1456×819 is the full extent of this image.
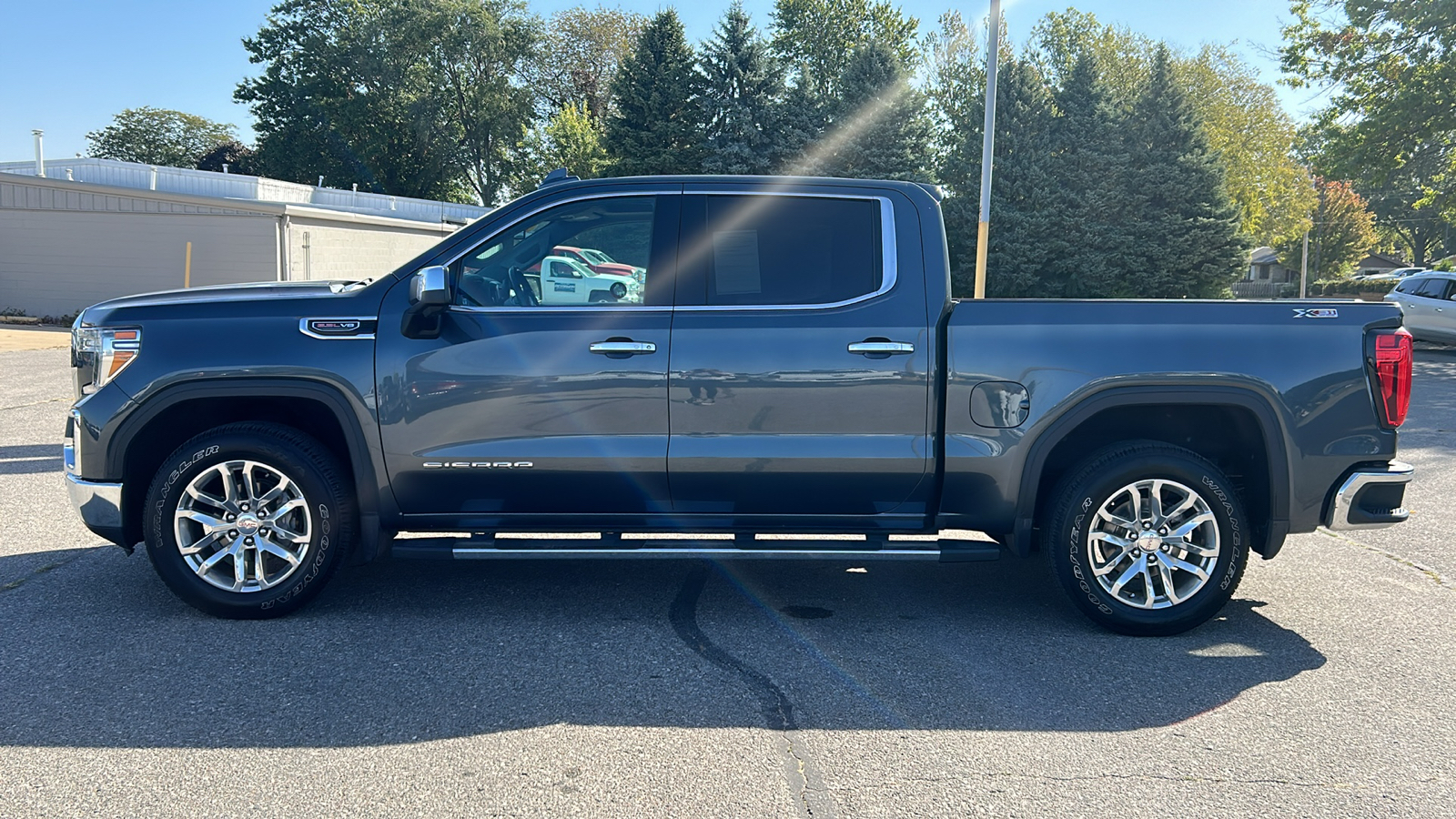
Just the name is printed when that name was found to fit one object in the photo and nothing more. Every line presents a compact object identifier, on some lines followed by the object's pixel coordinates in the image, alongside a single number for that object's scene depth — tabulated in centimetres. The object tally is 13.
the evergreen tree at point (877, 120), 3578
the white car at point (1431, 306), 2077
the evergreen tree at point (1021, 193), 3431
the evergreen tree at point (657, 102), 3797
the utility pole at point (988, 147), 1706
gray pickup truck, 454
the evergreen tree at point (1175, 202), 3384
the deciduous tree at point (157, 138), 7225
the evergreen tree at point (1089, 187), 3434
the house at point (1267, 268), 7888
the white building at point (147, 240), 2450
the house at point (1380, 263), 9488
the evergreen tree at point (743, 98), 3697
